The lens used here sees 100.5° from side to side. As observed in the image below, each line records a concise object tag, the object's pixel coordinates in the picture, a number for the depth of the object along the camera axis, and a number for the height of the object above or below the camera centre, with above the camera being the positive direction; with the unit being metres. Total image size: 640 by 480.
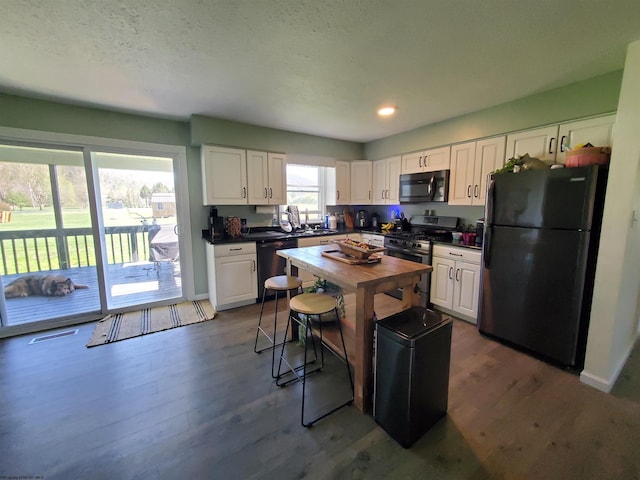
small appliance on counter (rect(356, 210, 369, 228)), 4.95 -0.18
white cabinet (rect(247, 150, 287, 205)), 3.76 +0.46
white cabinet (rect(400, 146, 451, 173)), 3.53 +0.68
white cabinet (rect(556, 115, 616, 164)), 2.28 +0.68
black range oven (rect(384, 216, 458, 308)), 3.46 -0.44
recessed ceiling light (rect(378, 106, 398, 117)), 3.05 +1.15
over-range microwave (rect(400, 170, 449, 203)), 3.55 +0.31
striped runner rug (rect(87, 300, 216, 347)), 2.86 -1.33
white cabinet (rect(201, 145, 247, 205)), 3.44 +0.45
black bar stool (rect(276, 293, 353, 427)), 1.84 -0.71
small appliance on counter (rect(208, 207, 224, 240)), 3.58 -0.20
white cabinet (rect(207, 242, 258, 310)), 3.41 -0.85
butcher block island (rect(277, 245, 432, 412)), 1.72 -0.51
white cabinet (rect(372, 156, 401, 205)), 4.22 +0.47
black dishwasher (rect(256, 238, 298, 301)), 3.68 -0.71
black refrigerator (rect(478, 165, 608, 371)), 2.10 -0.42
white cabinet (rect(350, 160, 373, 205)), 4.69 +0.48
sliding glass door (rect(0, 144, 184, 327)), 2.87 -0.28
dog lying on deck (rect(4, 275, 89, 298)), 2.95 -0.88
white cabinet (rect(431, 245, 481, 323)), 3.01 -0.86
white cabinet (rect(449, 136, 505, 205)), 3.04 +0.50
